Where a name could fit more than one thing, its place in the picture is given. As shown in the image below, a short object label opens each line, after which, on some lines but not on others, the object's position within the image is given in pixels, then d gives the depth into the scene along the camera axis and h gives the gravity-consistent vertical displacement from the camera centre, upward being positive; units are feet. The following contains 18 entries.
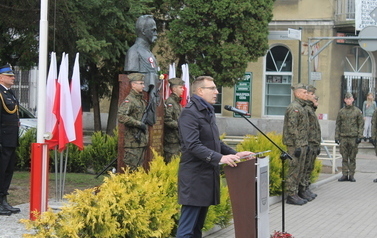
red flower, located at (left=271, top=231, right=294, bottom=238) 27.58 -4.72
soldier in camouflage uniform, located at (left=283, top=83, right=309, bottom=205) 40.04 -1.48
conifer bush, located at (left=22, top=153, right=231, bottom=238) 21.22 -3.26
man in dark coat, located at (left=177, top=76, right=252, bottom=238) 21.84 -1.44
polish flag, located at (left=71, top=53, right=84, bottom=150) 35.03 +0.09
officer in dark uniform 31.55 -1.04
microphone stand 27.37 -1.63
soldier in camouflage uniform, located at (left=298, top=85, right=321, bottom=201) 42.01 -1.82
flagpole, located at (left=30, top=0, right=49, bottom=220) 29.37 -1.65
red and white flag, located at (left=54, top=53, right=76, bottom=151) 33.83 -0.02
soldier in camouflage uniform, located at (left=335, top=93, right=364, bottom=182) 52.70 -1.41
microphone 23.84 +0.06
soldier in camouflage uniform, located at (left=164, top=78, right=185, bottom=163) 39.37 -0.36
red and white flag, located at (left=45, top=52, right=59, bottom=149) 33.78 +0.16
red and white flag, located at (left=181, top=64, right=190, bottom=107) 47.19 +1.83
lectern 23.13 -2.75
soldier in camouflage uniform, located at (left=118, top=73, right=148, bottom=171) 33.83 -0.53
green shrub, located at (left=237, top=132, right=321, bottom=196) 40.70 -2.30
